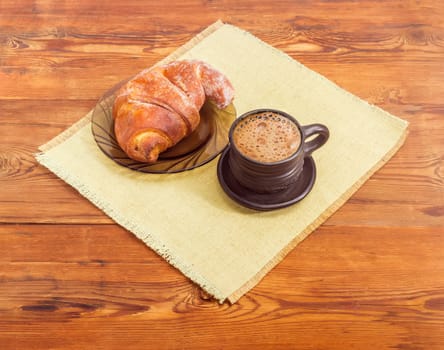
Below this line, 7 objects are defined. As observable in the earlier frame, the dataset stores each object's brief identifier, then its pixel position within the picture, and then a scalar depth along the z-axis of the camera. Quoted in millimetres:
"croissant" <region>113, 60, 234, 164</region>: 1045
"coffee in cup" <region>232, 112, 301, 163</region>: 970
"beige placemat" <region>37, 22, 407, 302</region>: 991
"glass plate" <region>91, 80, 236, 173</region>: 1082
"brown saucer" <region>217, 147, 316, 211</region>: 1029
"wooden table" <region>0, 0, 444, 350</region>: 911
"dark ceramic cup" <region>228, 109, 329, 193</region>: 966
